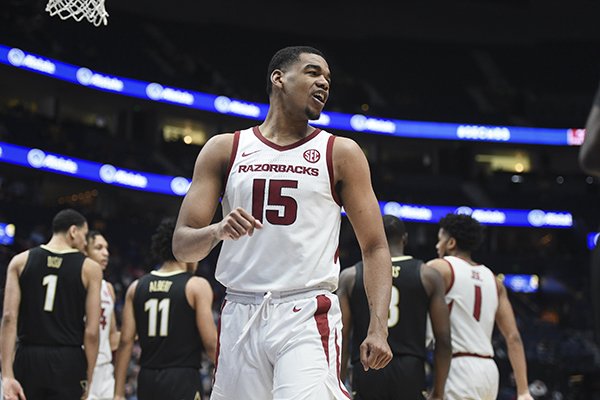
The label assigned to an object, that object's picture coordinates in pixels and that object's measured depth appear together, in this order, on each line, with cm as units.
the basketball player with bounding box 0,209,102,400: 638
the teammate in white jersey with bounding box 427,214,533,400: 650
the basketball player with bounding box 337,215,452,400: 610
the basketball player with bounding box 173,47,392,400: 362
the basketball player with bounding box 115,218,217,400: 631
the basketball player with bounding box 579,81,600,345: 201
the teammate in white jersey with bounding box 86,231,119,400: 816
